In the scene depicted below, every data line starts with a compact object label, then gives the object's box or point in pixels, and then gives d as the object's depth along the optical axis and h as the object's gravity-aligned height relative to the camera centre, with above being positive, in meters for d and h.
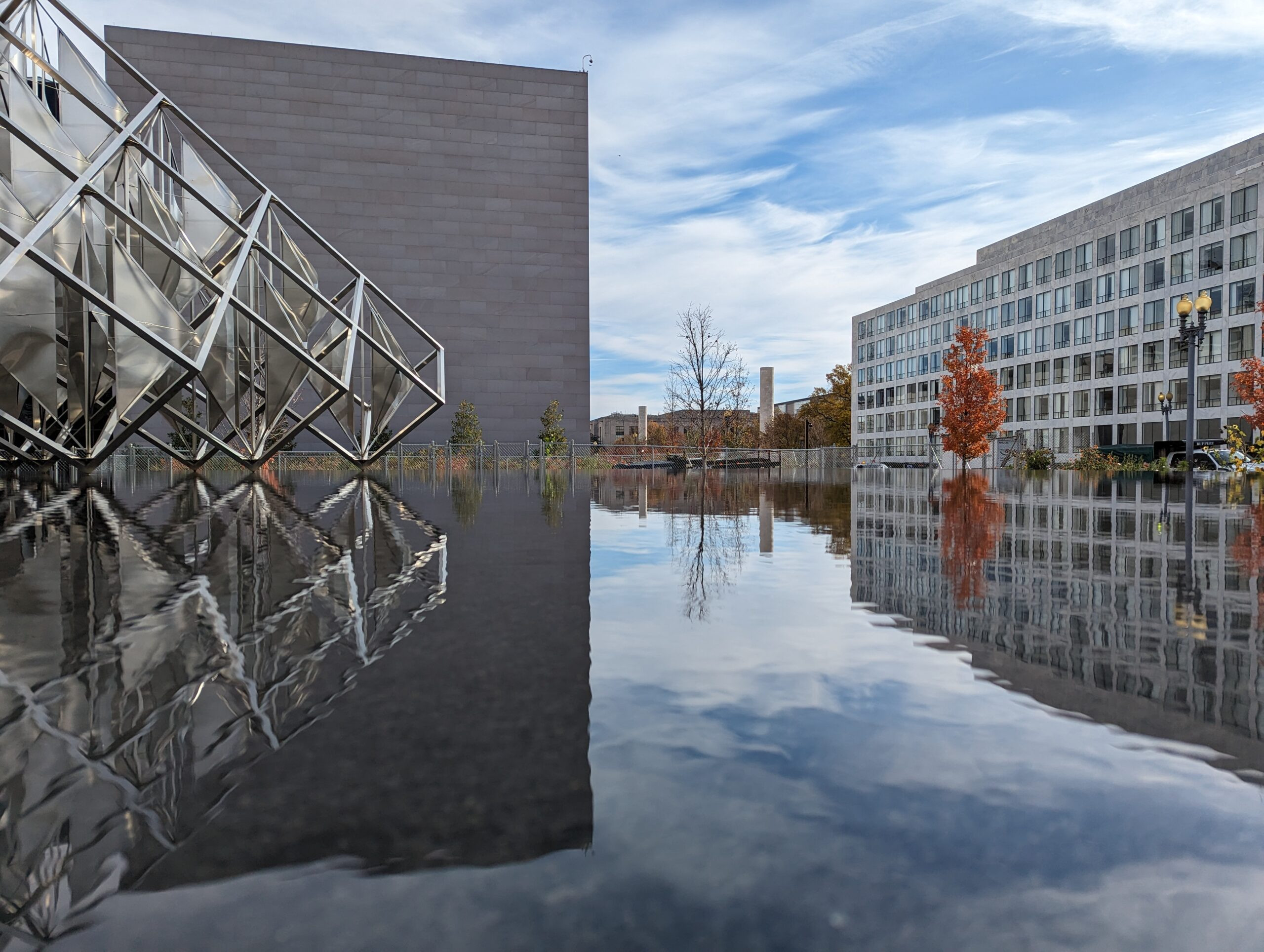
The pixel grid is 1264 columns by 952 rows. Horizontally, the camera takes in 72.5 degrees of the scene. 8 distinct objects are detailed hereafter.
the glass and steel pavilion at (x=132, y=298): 14.75 +3.38
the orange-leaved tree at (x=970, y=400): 47.88 +3.27
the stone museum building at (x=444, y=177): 47.12 +16.02
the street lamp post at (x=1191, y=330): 25.08 +3.86
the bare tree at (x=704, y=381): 48.38 +4.49
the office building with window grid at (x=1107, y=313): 55.66 +11.96
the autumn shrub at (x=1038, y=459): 55.66 -0.06
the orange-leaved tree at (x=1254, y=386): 29.61 +2.56
